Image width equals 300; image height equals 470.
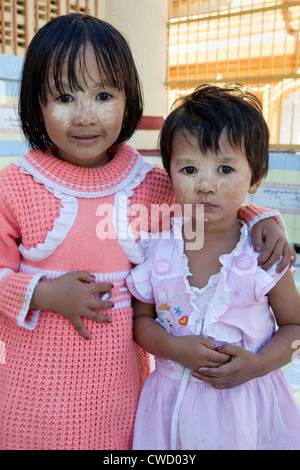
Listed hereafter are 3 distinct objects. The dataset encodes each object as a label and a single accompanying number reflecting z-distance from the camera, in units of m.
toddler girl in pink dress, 0.99
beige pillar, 6.53
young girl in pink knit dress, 0.98
